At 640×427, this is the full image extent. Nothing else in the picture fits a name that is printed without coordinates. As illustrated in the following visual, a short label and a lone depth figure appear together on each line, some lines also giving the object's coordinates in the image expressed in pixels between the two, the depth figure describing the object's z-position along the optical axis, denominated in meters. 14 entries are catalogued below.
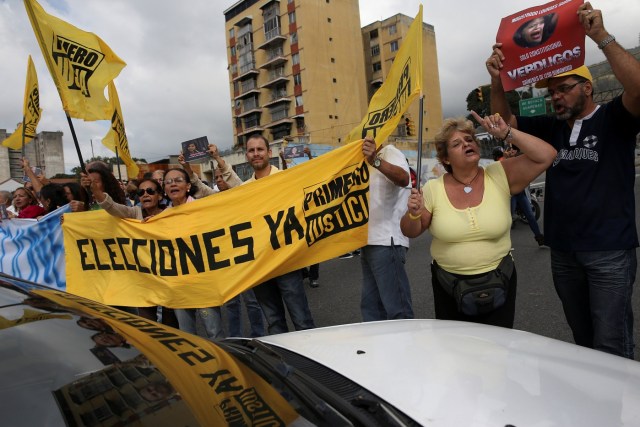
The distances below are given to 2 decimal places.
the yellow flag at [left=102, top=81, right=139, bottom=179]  4.84
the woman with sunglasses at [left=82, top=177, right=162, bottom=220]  3.81
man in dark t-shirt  2.32
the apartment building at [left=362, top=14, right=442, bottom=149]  65.81
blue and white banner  4.66
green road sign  32.34
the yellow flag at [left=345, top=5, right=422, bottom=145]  2.98
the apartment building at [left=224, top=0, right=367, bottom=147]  55.59
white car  1.11
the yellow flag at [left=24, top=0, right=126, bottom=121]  3.77
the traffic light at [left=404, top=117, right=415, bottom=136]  17.59
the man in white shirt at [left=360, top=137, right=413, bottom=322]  3.24
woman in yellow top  2.44
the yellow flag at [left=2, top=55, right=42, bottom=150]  5.75
